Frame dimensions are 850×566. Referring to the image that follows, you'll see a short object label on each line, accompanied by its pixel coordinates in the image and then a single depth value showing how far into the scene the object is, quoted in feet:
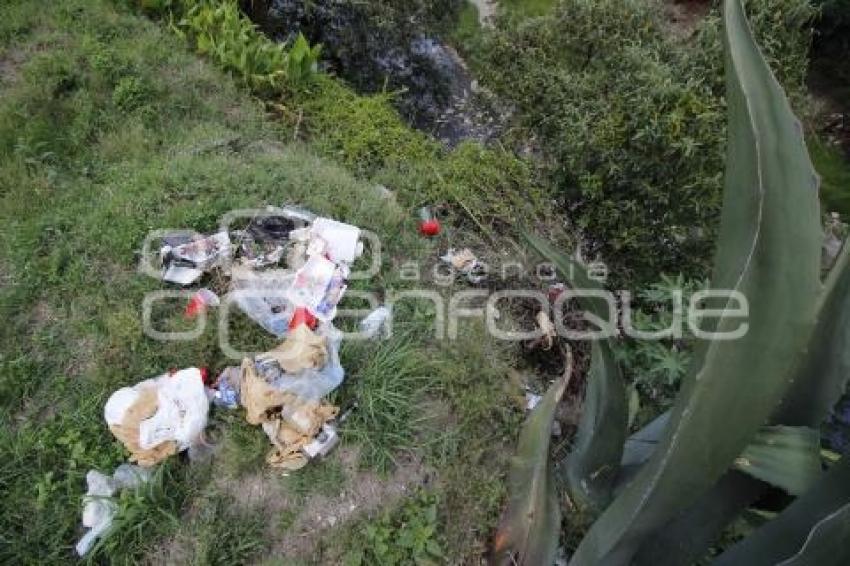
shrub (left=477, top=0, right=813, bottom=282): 10.13
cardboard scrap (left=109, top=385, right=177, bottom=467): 7.54
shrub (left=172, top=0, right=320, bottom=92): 13.65
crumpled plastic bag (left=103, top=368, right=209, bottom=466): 7.56
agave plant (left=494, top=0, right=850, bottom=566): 2.40
